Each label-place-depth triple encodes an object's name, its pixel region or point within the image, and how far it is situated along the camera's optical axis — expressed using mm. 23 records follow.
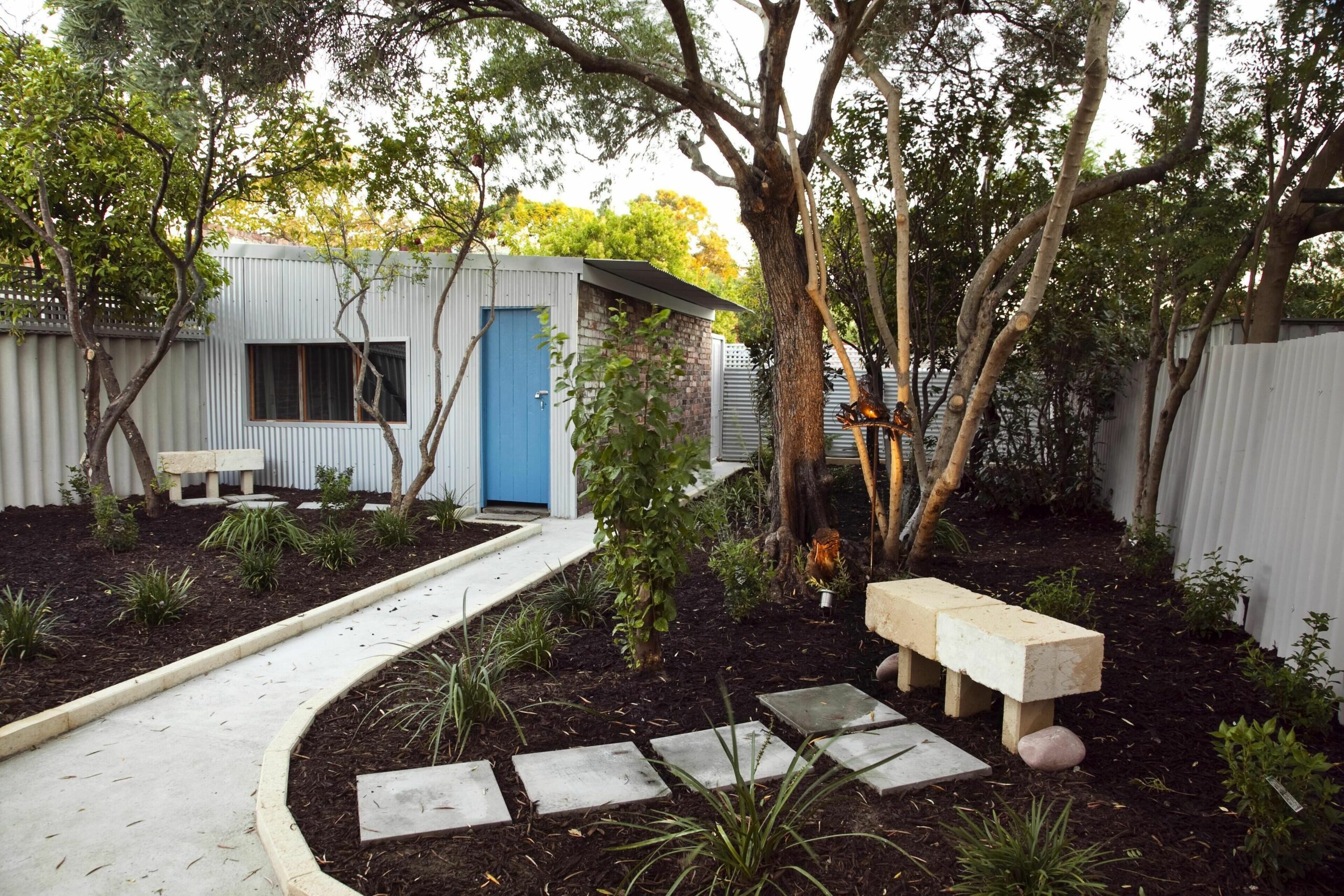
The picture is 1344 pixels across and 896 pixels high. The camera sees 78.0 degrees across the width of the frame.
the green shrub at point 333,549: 6383
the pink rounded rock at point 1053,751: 3102
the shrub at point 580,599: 5062
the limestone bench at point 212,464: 9031
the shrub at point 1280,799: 2348
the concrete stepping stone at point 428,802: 2748
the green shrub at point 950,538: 6879
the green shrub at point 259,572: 5672
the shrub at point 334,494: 7746
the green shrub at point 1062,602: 4449
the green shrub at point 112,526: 6566
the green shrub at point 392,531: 7141
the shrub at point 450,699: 3443
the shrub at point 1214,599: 4434
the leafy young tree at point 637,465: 3764
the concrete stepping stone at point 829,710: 3473
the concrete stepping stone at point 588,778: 2906
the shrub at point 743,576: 5051
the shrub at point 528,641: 4152
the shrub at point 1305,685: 3244
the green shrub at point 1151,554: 5828
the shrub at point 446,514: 7954
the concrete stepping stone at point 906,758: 3004
